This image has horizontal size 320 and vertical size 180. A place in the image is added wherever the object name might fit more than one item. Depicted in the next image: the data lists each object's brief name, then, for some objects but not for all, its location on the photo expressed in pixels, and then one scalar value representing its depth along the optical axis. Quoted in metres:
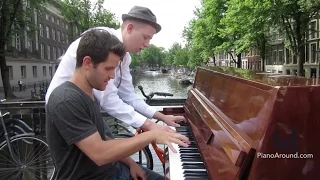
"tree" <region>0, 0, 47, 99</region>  17.15
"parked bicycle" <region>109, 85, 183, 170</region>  2.89
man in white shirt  1.95
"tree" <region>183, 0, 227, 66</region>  25.58
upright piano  1.06
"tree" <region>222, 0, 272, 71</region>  16.68
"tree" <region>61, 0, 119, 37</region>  27.98
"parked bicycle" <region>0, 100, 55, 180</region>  3.39
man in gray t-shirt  1.37
